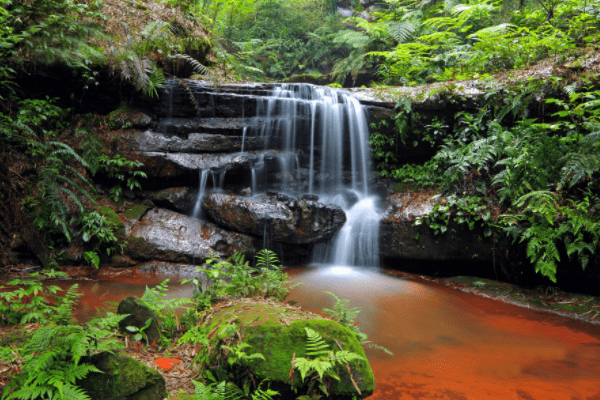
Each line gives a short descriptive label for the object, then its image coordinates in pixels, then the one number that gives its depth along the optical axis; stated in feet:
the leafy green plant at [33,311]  7.38
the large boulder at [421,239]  19.63
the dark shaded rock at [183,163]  22.97
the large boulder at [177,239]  20.17
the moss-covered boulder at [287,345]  6.65
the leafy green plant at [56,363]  4.83
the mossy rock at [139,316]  8.31
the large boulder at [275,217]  21.81
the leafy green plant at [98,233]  18.80
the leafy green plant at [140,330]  7.93
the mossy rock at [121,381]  5.57
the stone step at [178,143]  23.35
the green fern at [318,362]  6.20
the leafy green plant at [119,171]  22.07
